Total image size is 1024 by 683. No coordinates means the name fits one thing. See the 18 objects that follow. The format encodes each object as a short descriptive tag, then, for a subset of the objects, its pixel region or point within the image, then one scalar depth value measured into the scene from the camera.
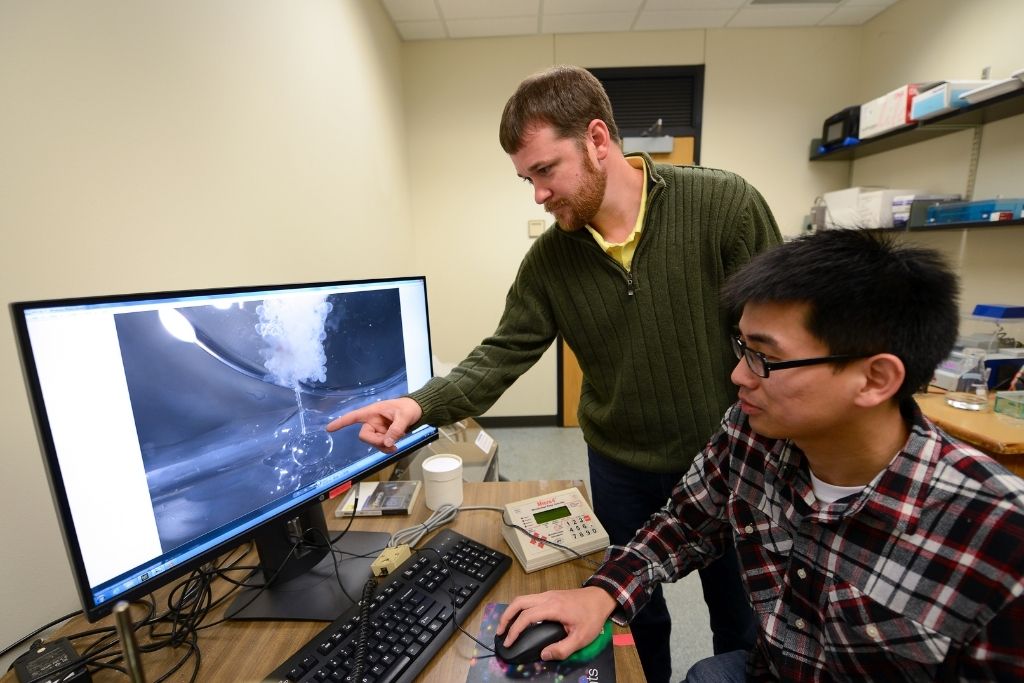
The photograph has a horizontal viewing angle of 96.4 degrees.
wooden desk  0.65
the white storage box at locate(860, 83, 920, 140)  2.54
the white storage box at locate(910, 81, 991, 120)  2.24
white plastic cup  1.04
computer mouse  0.64
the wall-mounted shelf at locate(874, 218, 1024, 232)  2.10
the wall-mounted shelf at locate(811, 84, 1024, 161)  2.16
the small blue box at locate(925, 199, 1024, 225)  2.09
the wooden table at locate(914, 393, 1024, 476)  1.56
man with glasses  0.57
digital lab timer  0.86
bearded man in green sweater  1.10
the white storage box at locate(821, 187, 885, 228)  2.95
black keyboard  0.63
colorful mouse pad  0.64
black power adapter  0.61
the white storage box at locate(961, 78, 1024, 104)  1.95
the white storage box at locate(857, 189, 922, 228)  2.78
